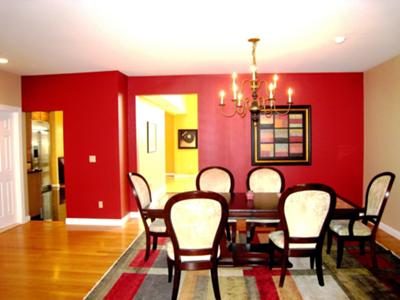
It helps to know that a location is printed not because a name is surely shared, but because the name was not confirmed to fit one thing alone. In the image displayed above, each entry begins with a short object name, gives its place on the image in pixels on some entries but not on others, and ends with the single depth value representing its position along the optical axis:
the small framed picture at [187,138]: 11.88
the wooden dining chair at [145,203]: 3.24
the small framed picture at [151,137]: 6.60
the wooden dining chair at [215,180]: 4.32
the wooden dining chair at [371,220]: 3.10
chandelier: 5.05
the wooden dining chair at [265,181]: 4.21
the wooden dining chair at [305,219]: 2.57
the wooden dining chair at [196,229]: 2.36
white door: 4.93
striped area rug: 2.67
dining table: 2.95
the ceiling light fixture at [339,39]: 3.36
